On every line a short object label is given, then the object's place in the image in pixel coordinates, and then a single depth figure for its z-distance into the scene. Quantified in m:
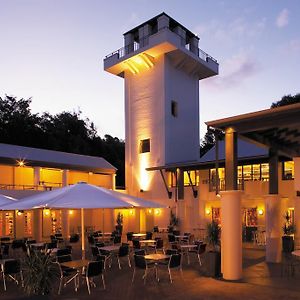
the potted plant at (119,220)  29.14
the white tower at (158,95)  29.44
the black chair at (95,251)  13.27
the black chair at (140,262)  10.68
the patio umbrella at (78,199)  10.05
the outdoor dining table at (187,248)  13.78
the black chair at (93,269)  9.55
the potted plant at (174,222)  26.13
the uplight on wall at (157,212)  28.92
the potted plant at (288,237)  16.66
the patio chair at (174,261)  10.69
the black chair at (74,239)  19.87
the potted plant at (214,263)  11.30
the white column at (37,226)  24.11
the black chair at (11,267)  10.27
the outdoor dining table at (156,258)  11.02
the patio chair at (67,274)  9.73
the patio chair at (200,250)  13.79
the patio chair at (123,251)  13.13
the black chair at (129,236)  19.00
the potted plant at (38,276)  7.49
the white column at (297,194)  17.61
